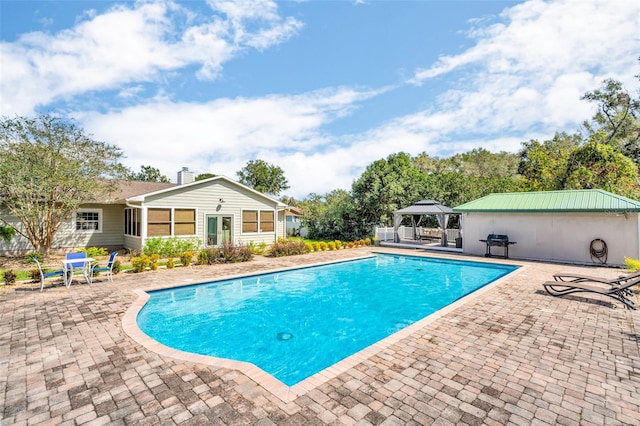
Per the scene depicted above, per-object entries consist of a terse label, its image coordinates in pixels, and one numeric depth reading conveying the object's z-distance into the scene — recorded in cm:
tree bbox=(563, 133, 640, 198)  1980
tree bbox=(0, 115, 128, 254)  1238
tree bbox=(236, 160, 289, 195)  5231
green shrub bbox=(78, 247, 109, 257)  1491
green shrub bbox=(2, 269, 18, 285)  923
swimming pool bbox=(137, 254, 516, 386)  599
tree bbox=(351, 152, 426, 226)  2327
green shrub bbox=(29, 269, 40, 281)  963
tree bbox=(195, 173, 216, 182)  4988
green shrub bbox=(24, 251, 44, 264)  1307
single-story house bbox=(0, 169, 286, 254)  1560
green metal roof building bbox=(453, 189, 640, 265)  1288
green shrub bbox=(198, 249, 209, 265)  1352
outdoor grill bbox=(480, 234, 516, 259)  1529
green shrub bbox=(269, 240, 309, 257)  1646
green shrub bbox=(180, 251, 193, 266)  1305
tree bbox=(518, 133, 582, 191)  2283
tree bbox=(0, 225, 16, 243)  1481
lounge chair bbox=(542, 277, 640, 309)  727
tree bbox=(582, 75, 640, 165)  2623
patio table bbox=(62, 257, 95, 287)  916
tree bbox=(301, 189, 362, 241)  2444
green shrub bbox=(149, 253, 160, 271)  1204
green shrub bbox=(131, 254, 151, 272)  1159
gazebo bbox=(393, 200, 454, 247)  1922
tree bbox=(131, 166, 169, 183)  5238
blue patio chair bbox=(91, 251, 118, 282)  1005
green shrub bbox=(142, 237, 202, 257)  1488
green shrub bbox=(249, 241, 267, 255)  1747
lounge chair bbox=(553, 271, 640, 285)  797
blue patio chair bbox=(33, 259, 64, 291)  876
